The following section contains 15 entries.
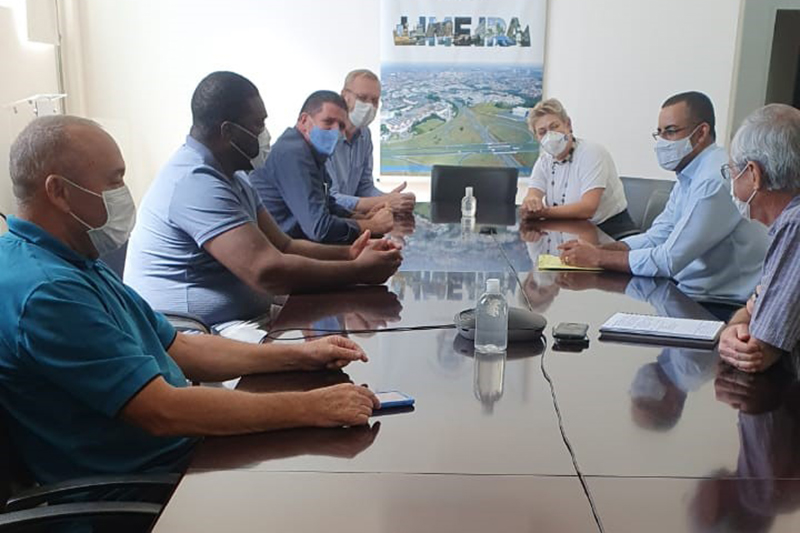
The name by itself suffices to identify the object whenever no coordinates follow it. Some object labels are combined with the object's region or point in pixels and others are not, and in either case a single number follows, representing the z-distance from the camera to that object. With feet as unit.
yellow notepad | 8.82
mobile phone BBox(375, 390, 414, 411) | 4.69
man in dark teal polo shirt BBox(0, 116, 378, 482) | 4.20
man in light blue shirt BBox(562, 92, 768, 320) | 8.42
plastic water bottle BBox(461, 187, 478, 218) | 13.01
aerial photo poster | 16.47
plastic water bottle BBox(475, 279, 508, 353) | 5.89
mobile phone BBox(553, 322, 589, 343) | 6.08
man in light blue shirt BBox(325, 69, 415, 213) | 13.35
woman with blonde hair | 13.56
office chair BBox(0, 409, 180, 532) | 3.78
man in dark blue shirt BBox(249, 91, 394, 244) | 10.32
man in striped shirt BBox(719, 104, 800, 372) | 5.27
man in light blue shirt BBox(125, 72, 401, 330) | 7.38
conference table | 3.50
